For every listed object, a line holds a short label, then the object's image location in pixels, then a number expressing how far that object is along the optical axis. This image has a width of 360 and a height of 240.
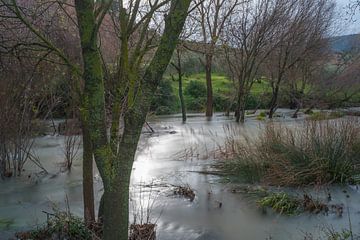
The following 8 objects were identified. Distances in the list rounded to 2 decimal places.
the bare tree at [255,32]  24.03
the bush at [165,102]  30.29
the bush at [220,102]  35.38
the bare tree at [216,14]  24.86
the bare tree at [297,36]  25.40
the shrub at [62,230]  6.11
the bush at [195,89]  37.81
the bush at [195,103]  36.06
